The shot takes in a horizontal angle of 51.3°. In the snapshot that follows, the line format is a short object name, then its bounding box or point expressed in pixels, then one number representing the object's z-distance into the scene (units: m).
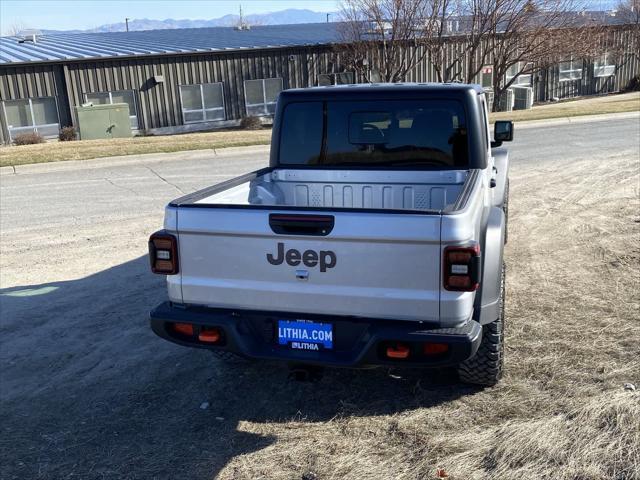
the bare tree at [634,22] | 36.72
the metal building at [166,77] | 26.14
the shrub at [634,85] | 37.12
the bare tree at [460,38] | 25.64
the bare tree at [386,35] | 26.14
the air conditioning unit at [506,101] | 29.72
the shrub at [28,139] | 23.83
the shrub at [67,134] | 25.03
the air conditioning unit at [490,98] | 29.58
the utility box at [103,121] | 24.00
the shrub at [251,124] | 27.72
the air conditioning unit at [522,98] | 31.61
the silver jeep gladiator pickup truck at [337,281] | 3.67
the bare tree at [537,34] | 25.50
